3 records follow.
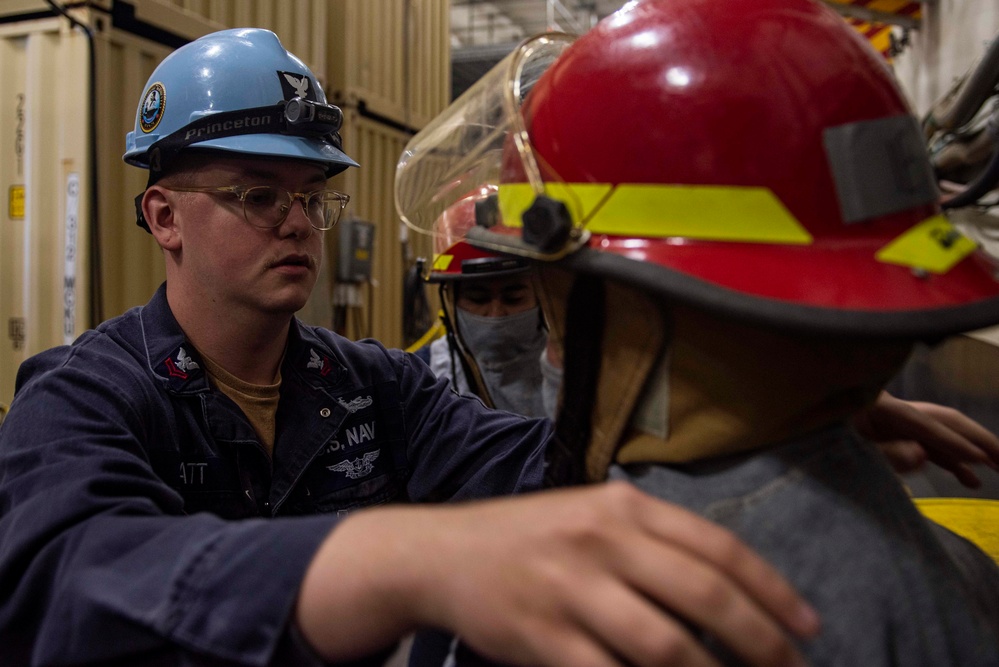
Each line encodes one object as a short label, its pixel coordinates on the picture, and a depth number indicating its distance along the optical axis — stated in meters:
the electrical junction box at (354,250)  4.63
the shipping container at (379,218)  4.86
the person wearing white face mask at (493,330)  2.60
